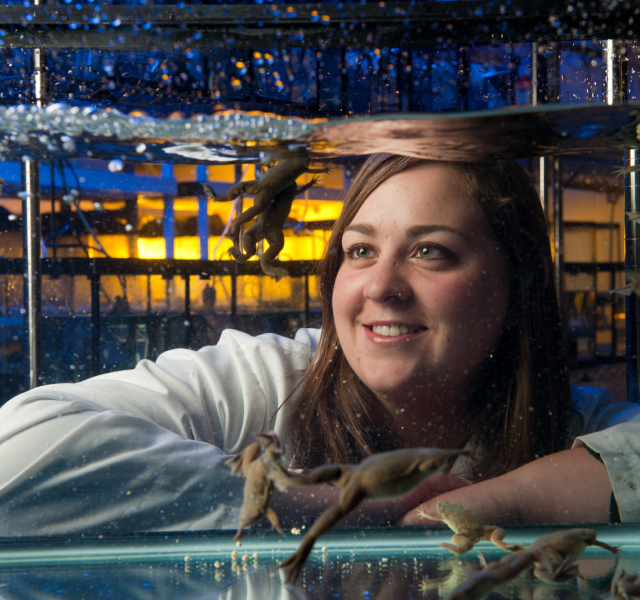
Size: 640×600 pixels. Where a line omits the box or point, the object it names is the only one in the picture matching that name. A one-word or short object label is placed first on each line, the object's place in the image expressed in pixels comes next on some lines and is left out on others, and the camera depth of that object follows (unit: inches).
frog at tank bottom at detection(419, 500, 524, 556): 26.6
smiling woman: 32.7
